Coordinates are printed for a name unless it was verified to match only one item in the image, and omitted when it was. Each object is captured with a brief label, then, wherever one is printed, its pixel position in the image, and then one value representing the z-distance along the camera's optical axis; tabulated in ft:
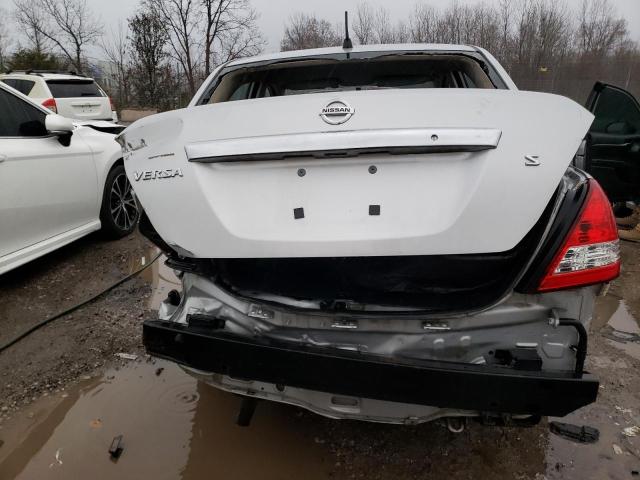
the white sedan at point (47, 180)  11.32
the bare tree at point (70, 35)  89.04
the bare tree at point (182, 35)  69.62
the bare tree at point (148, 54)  68.44
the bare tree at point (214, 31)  69.31
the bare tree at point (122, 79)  77.92
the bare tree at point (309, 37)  81.10
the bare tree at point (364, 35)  78.89
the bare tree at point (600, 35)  82.02
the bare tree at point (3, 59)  86.46
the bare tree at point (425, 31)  82.40
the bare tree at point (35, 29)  91.50
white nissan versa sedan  5.01
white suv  35.86
